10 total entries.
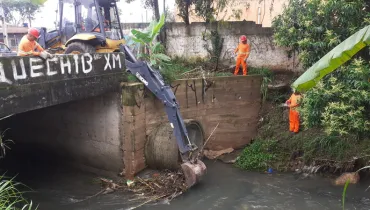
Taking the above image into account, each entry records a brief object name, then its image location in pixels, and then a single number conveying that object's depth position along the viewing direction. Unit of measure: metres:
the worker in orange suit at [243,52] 10.85
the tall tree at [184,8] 13.00
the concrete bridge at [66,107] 6.11
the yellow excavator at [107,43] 7.87
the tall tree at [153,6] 13.76
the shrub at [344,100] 7.32
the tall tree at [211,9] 12.60
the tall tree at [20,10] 35.41
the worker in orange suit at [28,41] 7.37
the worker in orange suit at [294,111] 9.21
